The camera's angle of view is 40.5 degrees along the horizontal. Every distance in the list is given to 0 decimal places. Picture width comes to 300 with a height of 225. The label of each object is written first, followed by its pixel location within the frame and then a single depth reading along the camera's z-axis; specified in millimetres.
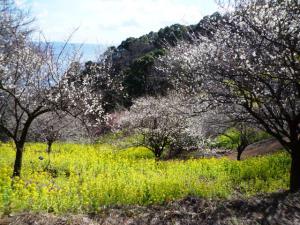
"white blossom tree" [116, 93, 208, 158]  24050
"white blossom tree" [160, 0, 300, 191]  7578
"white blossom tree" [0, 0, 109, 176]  10867
